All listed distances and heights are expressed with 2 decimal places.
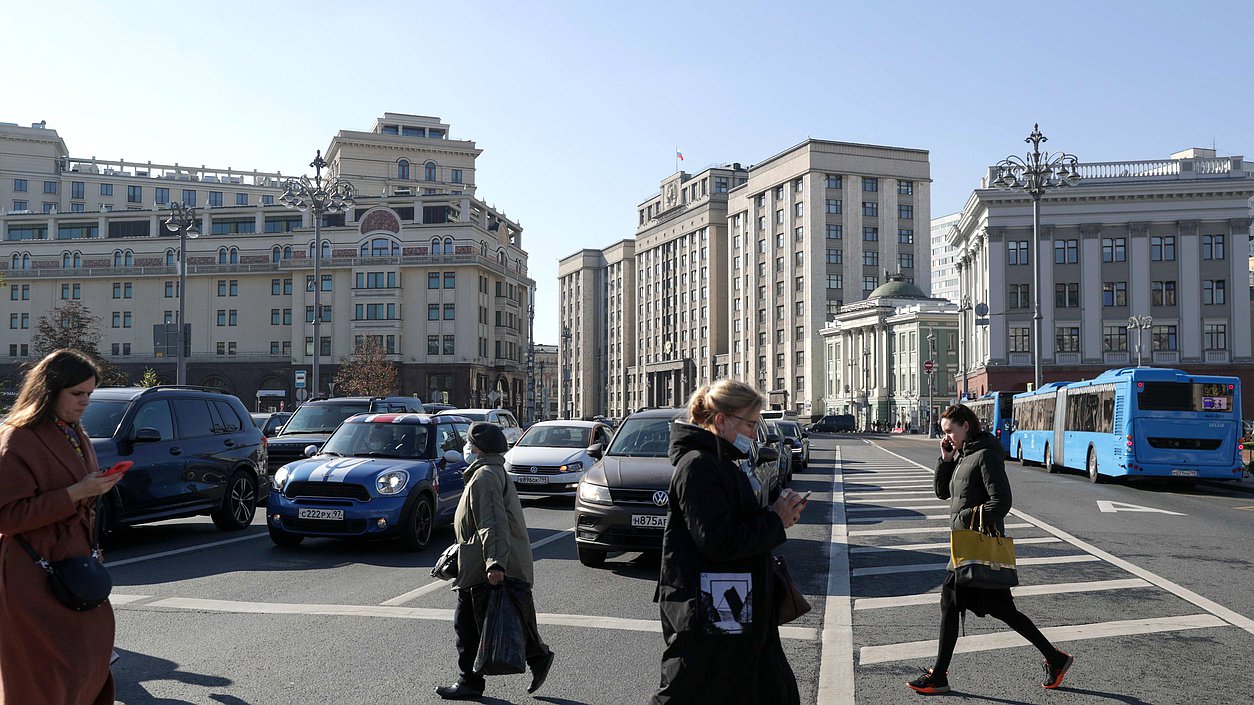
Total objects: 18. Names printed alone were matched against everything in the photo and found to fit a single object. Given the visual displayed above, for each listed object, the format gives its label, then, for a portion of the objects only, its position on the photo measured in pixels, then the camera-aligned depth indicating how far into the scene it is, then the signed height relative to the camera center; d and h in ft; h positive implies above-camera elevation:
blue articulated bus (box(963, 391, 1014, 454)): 137.90 -5.53
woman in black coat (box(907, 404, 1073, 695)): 19.77 -2.88
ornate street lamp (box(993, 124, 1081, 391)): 124.67 +25.89
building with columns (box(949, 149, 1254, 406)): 237.45 +25.18
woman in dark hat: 19.35 -3.47
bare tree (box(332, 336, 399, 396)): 239.30 +1.16
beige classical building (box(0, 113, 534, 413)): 287.89 +27.67
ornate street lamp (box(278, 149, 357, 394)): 124.06 +23.38
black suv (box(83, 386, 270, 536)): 38.88 -3.17
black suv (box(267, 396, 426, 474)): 65.10 -3.08
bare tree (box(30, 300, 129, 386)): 134.51 +5.86
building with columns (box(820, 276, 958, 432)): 316.19 +6.66
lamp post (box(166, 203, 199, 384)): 113.50 +18.60
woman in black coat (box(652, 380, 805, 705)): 11.84 -2.51
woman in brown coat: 12.93 -2.20
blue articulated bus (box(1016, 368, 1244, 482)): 75.46 -3.93
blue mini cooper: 37.19 -4.28
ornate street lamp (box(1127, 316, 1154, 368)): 195.72 +10.85
